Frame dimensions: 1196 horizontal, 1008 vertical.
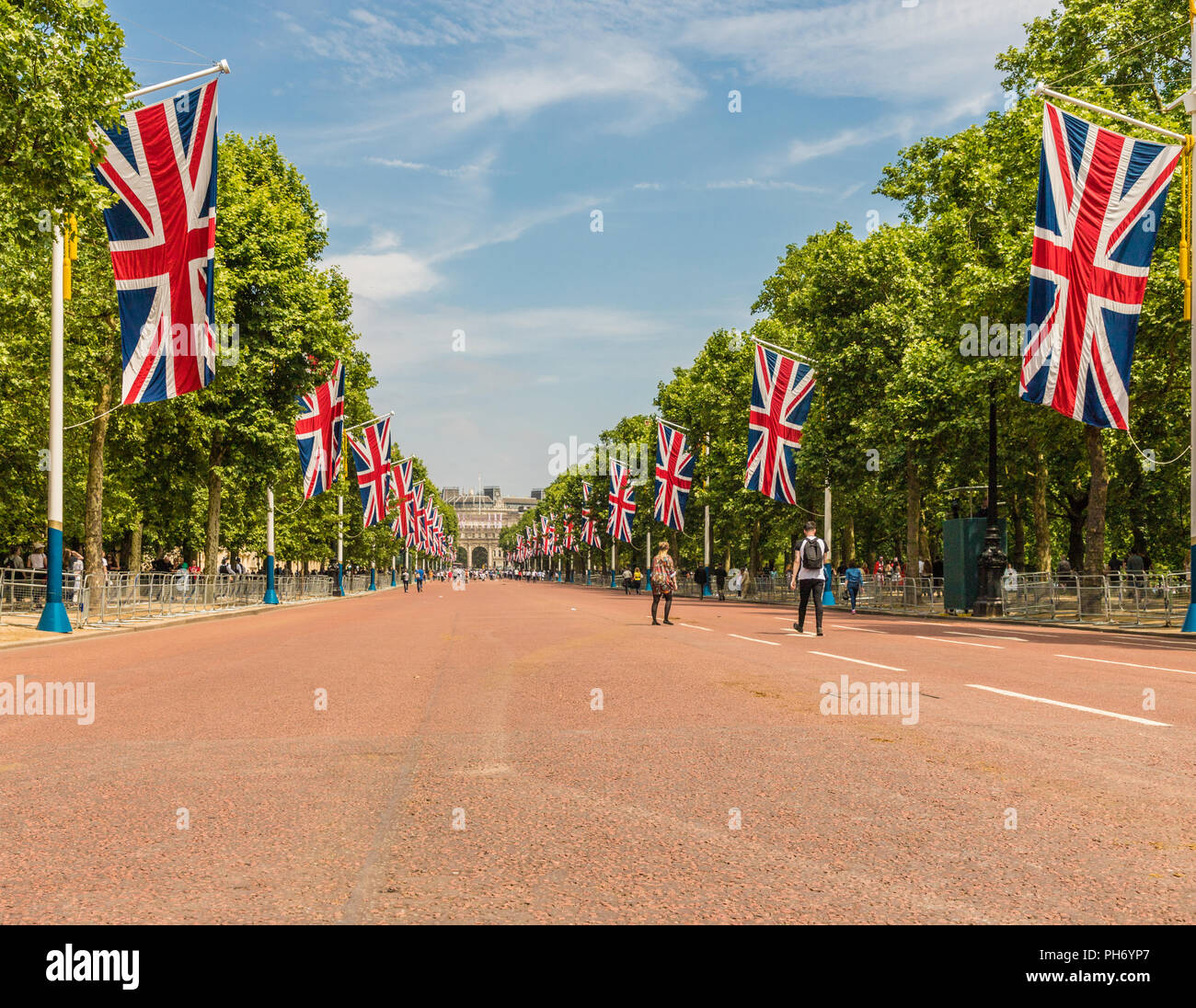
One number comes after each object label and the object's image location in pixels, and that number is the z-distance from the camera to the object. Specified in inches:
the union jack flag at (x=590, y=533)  4020.7
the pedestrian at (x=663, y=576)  1042.7
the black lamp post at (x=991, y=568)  1309.1
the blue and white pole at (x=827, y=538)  1846.5
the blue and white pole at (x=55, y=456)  860.0
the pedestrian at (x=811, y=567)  878.4
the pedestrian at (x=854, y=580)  1685.3
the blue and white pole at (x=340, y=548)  2502.0
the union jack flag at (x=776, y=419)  1573.6
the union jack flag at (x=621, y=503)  2753.4
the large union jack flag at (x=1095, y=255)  829.2
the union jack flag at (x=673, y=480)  2282.2
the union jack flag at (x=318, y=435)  1528.1
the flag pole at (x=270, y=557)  1787.6
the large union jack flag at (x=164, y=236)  794.8
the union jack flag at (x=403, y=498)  2719.0
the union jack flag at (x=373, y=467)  2054.6
